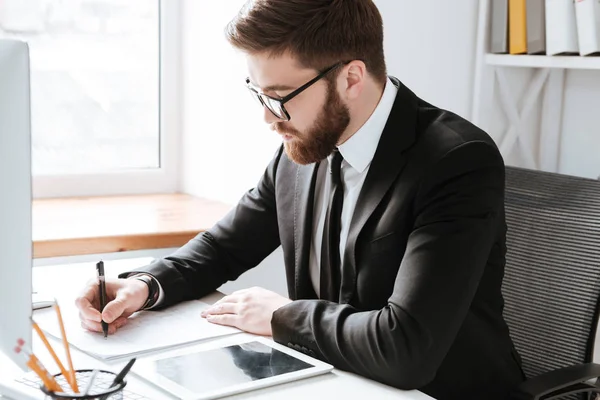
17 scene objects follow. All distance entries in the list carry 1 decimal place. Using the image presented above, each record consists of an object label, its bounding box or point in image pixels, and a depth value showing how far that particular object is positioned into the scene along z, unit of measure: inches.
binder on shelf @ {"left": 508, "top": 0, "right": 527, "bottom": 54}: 98.9
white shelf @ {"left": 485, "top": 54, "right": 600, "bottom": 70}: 93.7
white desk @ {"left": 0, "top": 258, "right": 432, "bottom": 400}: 59.9
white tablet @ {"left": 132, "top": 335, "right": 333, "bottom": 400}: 59.8
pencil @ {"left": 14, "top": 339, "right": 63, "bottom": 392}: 53.6
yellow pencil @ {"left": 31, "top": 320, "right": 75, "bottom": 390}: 55.2
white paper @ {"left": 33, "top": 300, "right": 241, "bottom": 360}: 65.5
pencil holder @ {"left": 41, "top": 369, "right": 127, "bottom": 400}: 53.5
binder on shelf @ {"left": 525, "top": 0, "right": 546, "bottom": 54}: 97.5
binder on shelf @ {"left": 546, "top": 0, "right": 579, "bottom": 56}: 95.1
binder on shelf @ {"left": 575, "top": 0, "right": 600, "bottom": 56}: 92.7
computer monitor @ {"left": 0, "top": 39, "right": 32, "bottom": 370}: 52.9
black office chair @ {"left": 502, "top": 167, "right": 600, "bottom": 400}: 74.2
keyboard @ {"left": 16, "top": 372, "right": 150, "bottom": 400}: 57.6
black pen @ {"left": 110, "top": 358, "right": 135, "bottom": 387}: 55.5
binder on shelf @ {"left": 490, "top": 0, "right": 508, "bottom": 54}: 100.6
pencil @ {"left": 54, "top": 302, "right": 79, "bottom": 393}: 55.1
